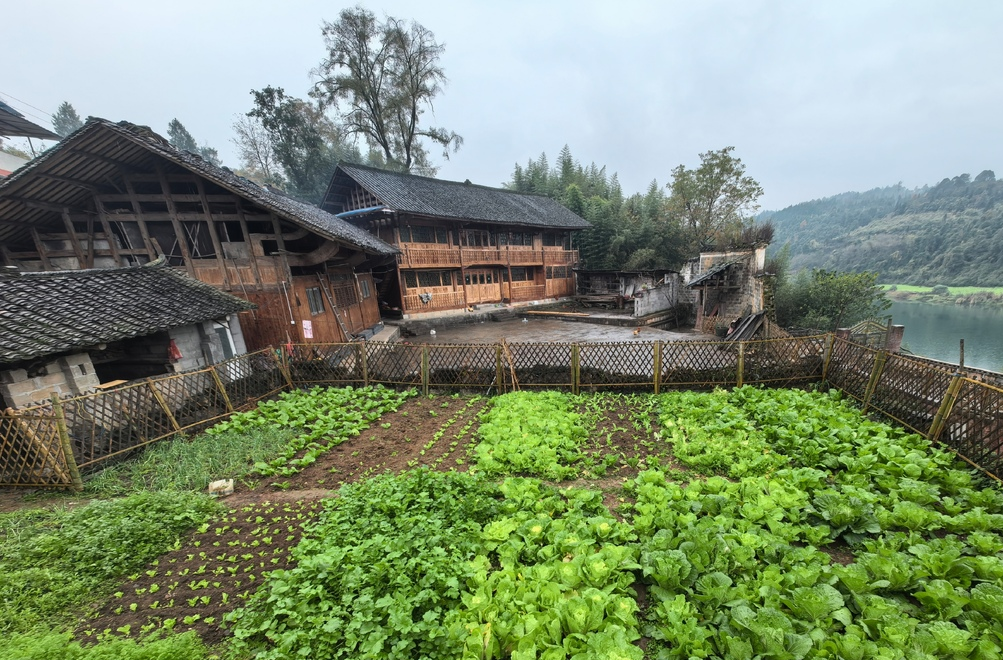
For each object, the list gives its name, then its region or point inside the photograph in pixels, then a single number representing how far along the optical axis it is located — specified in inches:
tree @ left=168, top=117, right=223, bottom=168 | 1913.1
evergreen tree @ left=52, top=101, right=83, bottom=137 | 2153.7
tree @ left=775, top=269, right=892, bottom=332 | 830.5
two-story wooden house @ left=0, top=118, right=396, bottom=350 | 361.1
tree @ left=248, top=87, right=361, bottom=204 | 1053.8
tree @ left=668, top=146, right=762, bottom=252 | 1000.9
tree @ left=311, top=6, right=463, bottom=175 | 999.0
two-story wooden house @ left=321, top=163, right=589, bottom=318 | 753.6
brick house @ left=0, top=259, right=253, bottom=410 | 244.7
